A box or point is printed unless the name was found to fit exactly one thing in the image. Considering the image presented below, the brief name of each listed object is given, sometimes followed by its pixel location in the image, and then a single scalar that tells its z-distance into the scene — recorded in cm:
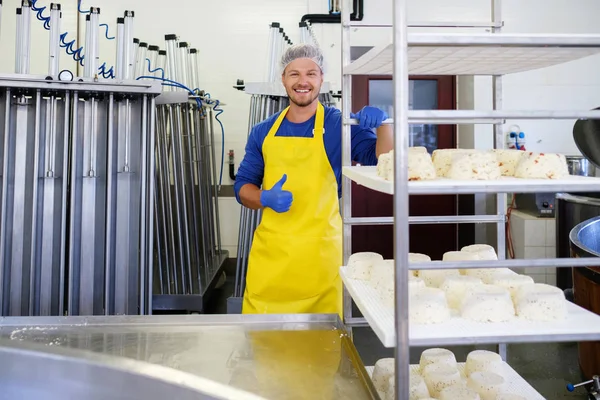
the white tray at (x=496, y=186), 83
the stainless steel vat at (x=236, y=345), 106
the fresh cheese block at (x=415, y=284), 108
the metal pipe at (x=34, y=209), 237
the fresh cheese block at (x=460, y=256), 127
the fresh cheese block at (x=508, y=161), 117
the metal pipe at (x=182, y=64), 386
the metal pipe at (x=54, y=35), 239
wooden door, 473
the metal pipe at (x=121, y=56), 259
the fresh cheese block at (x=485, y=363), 123
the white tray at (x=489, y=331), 85
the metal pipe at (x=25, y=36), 240
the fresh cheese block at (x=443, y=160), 113
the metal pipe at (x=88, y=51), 246
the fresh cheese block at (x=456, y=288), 107
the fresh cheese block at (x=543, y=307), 95
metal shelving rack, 82
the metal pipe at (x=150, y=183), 249
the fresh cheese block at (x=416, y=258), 121
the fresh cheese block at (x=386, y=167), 104
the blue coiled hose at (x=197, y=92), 265
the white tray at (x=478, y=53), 84
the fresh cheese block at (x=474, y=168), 102
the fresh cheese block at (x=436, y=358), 125
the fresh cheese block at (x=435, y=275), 124
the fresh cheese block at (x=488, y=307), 94
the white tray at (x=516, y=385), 115
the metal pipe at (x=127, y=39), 261
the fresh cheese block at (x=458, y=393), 105
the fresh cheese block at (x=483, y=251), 129
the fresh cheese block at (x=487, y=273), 121
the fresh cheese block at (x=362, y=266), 128
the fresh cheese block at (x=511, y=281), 110
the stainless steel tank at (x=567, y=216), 334
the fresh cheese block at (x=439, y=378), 115
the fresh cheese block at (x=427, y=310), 93
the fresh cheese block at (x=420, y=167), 99
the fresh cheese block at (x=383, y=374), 121
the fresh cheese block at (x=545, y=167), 105
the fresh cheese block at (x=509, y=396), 107
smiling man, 204
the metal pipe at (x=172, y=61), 375
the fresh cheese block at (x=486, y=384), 111
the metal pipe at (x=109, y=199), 246
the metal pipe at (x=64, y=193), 241
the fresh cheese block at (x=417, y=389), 111
